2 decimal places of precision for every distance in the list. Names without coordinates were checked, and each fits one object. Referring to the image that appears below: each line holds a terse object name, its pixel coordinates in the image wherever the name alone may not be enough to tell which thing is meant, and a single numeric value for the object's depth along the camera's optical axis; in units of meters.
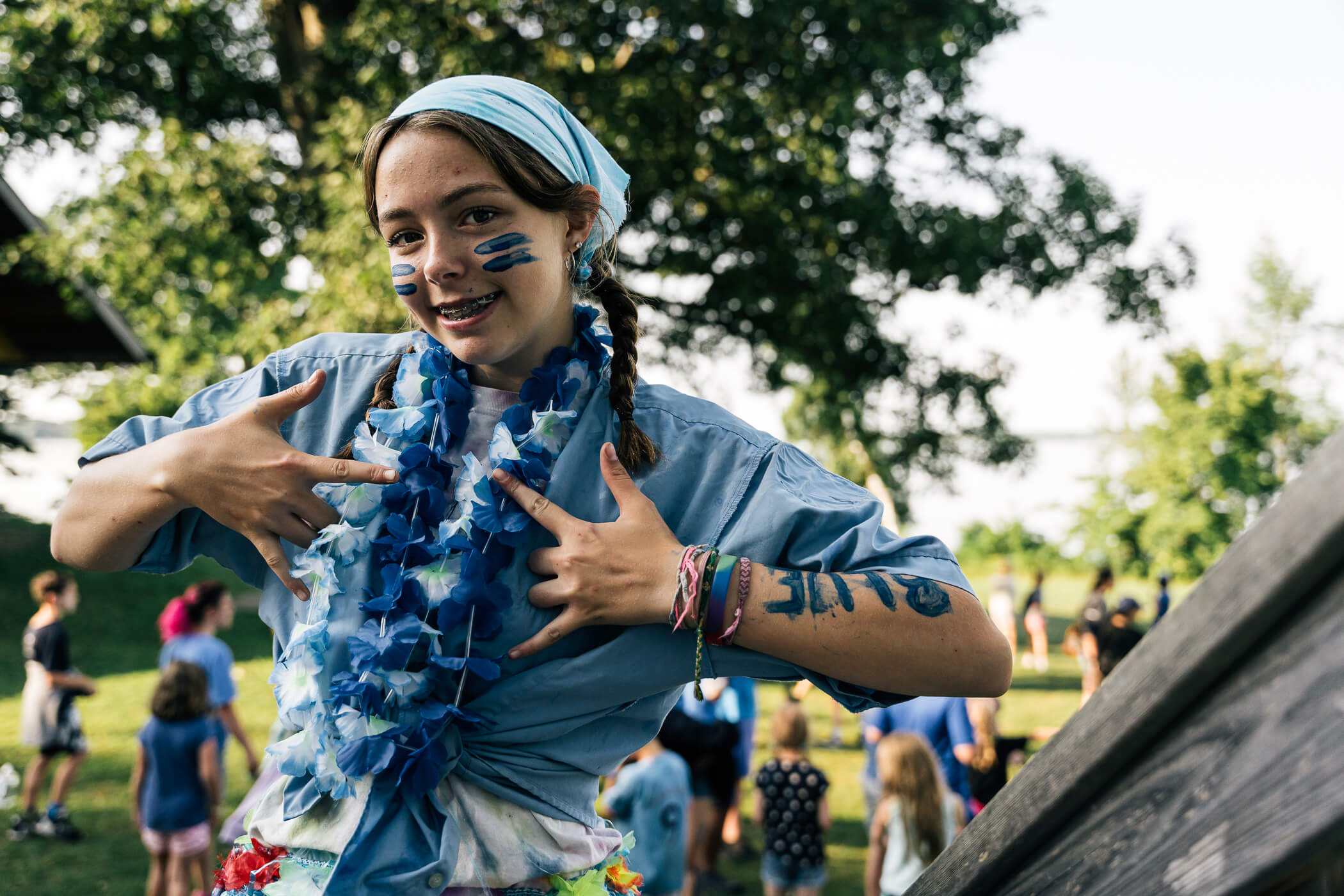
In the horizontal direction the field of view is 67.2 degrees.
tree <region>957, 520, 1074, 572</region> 42.38
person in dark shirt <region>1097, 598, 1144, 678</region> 9.36
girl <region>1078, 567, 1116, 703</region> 11.64
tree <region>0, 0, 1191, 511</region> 9.36
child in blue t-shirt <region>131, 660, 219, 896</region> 5.41
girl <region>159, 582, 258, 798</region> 6.29
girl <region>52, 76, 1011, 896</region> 1.32
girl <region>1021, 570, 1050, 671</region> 17.48
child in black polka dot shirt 5.54
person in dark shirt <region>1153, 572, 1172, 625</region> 12.88
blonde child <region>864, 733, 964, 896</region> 4.77
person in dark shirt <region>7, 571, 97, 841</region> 7.12
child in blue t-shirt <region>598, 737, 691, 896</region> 5.02
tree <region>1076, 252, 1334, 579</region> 30.66
